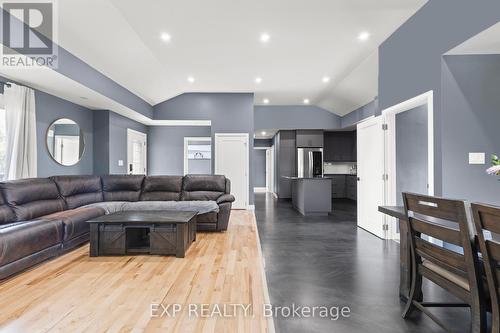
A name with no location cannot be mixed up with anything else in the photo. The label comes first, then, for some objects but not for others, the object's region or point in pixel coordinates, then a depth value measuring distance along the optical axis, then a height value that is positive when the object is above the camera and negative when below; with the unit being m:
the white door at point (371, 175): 4.14 -0.11
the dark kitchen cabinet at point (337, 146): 9.69 +0.84
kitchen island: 6.26 -0.65
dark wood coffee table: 3.29 -0.83
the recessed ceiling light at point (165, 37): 4.03 +2.06
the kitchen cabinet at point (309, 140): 8.91 +0.97
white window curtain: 3.85 +0.57
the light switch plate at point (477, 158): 2.74 +0.11
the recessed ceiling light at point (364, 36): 3.93 +2.02
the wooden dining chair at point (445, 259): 1.35 -0.53
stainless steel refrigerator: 8.70 +0.23
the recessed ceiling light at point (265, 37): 4.05 +2.05
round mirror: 4.90 +0.55
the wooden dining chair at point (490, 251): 1.14 -0.37
